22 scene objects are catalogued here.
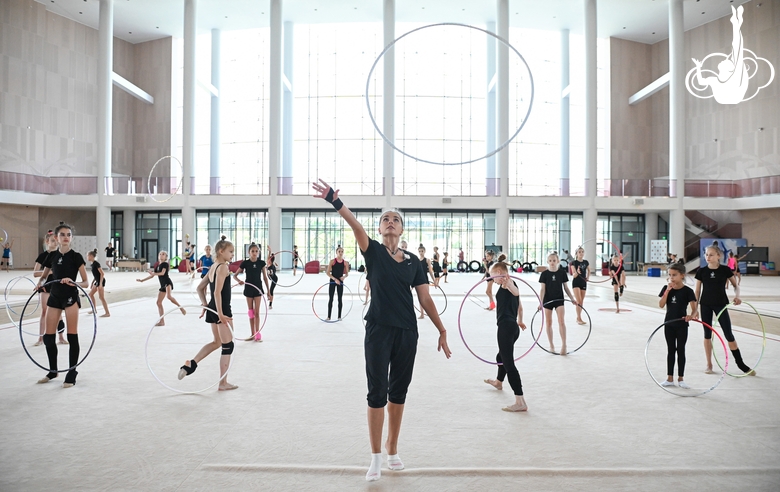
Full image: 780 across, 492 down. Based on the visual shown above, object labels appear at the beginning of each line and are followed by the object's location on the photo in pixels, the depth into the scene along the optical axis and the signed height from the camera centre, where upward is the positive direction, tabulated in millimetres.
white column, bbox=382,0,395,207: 36281 +10311
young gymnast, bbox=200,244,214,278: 18812 -560
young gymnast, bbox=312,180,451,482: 4191 -686
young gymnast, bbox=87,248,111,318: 9959 -593
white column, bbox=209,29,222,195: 43188 +12408
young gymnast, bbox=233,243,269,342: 10594 -754
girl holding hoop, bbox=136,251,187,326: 13078 -743
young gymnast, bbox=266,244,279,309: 16728 -795
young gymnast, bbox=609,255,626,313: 16738 -992
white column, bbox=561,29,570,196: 41938 +12080
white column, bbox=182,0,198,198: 37375 +11579
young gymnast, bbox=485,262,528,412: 6055 -951
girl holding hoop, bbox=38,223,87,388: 7047 -726
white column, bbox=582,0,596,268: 37062 +9390
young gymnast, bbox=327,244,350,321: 13445 -653
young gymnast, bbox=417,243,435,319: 14617 -308
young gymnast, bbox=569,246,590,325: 12559 -751
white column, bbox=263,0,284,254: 37062 +9410
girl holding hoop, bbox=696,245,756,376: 7801 -744
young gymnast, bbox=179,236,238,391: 6766 -922
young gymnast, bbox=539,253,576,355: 9273 -798
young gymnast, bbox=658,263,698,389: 6957 -952
